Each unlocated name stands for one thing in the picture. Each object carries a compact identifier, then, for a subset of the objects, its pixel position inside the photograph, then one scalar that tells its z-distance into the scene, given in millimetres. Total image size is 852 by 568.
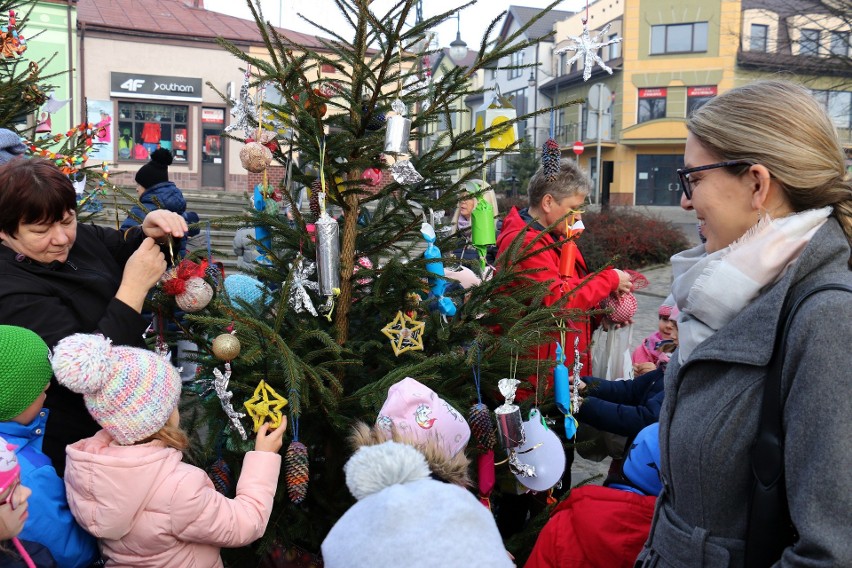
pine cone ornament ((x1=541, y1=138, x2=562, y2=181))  3139
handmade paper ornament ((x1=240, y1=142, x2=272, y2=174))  2645
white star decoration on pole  3004
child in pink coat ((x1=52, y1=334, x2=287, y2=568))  1958
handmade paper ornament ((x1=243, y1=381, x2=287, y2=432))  2188
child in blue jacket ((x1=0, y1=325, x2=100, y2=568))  1904
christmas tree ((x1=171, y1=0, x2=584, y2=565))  2389
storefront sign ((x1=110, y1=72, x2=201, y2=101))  22688
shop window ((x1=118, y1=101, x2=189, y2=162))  23047
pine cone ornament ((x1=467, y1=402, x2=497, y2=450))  2365
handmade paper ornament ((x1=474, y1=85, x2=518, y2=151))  2861
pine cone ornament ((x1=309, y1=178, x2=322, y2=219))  2607
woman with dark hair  2123
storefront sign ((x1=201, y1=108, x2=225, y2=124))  23547
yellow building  34250
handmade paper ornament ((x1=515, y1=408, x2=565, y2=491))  2553
